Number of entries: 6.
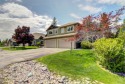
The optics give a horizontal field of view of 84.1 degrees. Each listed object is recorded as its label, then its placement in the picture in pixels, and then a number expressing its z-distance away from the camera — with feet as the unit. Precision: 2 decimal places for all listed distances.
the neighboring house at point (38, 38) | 81.52
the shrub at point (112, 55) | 20.07
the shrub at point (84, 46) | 38.47
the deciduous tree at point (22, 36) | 58.76
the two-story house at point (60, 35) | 47.01
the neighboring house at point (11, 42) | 98.71
